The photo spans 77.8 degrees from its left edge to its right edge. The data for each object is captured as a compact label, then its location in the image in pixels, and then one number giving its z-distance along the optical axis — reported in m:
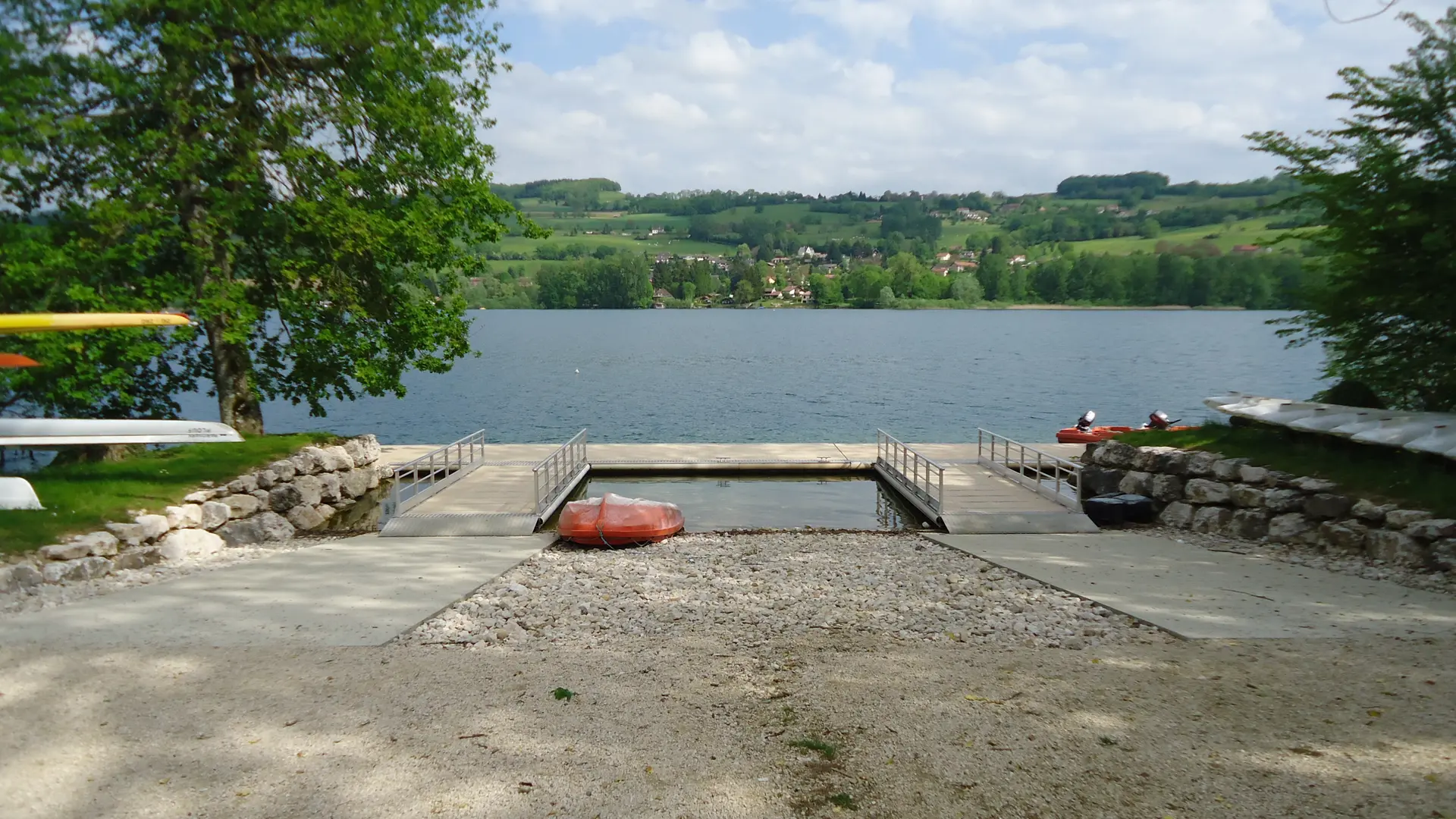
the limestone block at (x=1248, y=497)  11.49
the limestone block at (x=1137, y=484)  13.61
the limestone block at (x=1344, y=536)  9.93
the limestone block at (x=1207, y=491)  12.07
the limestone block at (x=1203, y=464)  12.56
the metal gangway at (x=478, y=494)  12.98
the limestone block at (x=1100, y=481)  14.39
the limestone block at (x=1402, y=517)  9.30
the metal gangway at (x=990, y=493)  12.91
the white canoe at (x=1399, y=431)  10.58
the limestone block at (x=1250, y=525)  11.28
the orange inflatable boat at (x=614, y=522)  11.72
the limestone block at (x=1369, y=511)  9.81
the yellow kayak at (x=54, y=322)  8.95
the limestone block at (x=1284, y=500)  10.97
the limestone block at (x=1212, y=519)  11.88
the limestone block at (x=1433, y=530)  8.91
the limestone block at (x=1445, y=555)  8.78
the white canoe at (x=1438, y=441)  9.95
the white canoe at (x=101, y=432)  11.08
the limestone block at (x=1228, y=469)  12.12
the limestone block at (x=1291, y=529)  10.70
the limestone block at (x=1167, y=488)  13.03
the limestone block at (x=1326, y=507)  10.36
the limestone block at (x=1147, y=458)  13.60
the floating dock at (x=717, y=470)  13.04
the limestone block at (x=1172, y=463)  13.06
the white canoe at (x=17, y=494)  10.08
